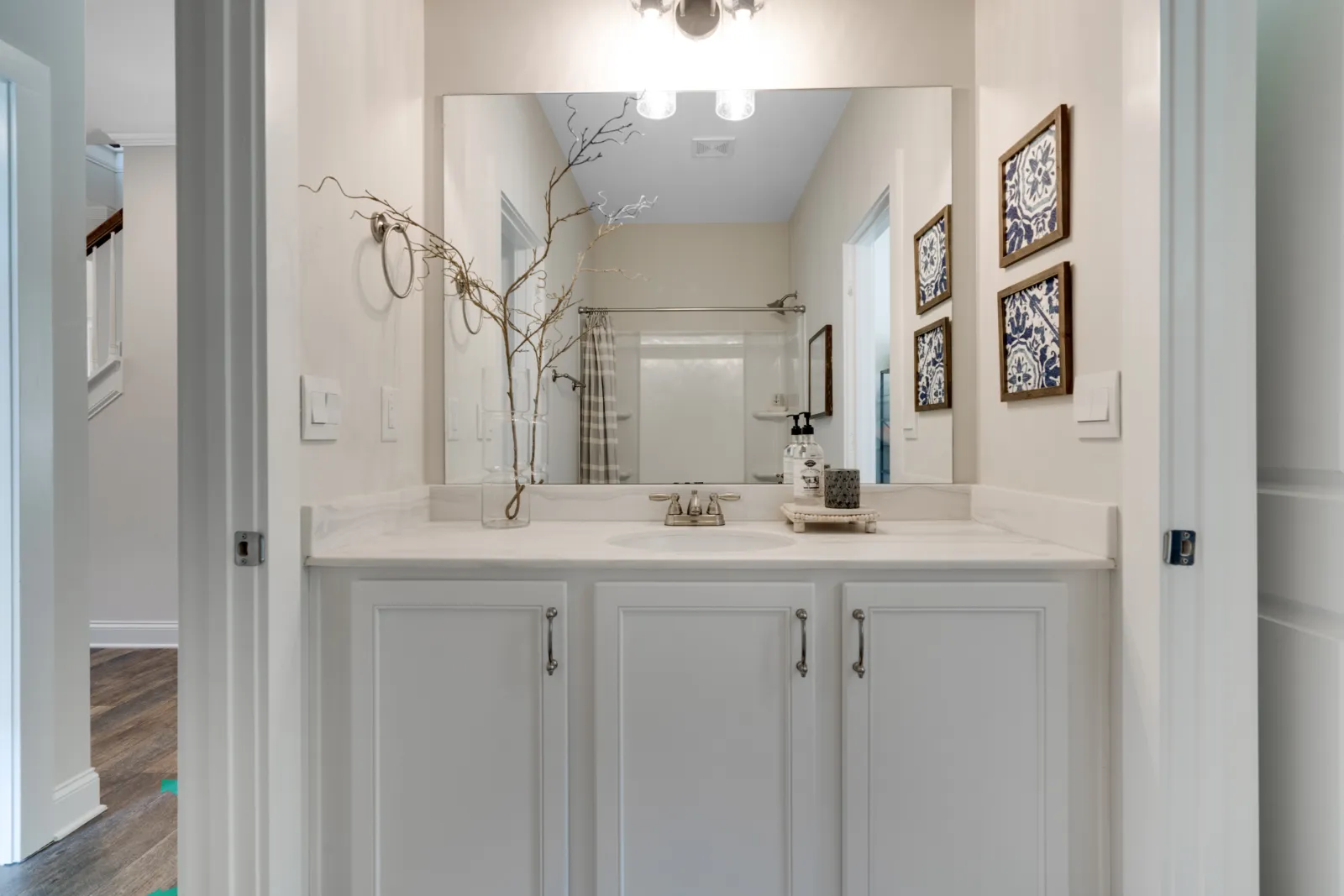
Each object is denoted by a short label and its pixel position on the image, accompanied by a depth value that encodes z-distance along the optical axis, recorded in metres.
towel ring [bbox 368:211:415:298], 1.60
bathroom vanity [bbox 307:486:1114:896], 1.26
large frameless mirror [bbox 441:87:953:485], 1.88
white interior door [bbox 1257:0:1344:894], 1.03
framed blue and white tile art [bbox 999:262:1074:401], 1.41
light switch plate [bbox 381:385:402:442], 1.65
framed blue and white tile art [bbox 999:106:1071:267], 1.41
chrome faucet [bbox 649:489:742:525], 1.77
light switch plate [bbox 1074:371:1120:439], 1.24
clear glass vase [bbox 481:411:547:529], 1.73
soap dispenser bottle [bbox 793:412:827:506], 1.81
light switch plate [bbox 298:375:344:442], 1.28
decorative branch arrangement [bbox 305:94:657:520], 1.87
